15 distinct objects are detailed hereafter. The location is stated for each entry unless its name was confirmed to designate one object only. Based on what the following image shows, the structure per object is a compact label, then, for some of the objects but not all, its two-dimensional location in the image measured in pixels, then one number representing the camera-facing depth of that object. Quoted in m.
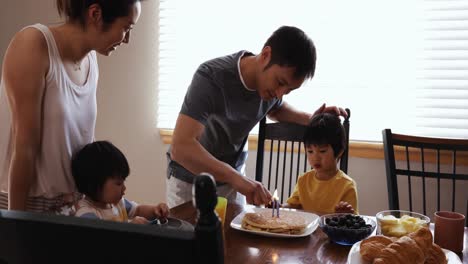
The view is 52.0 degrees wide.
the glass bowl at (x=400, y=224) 1.35
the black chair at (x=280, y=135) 2.03
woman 1.21
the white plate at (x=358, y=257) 1.18
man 1.66
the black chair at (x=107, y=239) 0.55
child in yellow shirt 1.87
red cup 1.30
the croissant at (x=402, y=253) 1.09
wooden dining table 1.27
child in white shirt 1.39
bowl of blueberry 1.34
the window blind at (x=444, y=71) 2.41
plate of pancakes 1.43
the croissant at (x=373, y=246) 1.15
